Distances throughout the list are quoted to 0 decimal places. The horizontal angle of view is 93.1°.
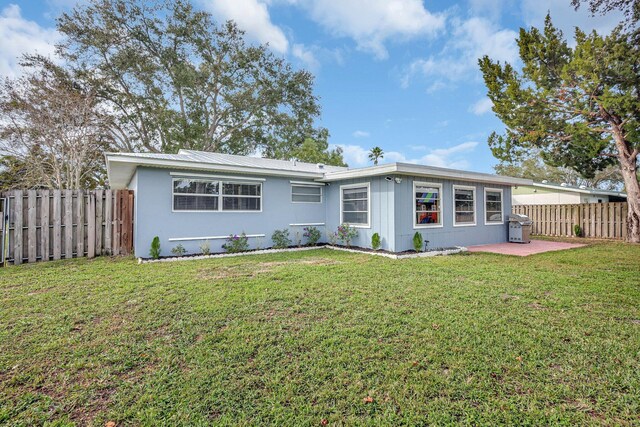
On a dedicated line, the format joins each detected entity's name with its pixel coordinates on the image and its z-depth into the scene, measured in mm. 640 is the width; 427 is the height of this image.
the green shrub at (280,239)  9797
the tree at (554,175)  29219
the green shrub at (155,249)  7750
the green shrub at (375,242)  9001
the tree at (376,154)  30925
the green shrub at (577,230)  13812
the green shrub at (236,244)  8891
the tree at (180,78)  16641
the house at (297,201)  8016
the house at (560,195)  15821
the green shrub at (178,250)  8164
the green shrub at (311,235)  10523
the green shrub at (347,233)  9898
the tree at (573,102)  10070
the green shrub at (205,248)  8458
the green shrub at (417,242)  8771
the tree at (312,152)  23328
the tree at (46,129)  13391
